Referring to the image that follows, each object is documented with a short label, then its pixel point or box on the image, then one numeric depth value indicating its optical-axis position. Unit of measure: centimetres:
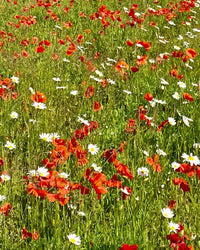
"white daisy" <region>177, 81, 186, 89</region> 337
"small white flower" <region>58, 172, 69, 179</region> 198
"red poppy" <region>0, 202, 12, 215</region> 167
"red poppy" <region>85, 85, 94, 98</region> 279
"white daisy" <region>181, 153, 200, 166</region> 218
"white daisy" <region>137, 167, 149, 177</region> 208
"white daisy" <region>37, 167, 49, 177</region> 172
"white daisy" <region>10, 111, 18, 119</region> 270
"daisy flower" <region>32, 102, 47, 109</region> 244
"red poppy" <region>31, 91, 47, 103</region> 248
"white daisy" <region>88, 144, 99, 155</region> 231
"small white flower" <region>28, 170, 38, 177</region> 174
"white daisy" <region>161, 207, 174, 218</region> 176
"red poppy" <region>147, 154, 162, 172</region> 199
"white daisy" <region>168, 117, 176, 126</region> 269
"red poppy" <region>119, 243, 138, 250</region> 123
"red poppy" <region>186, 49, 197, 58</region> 359
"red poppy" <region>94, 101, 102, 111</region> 264
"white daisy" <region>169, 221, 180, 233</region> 168
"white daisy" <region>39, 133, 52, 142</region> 229
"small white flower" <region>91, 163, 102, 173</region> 212
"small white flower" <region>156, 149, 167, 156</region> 239
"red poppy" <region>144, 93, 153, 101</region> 258
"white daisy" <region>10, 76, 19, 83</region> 323
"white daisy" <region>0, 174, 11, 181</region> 192
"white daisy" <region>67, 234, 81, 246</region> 158
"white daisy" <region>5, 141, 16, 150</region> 236
